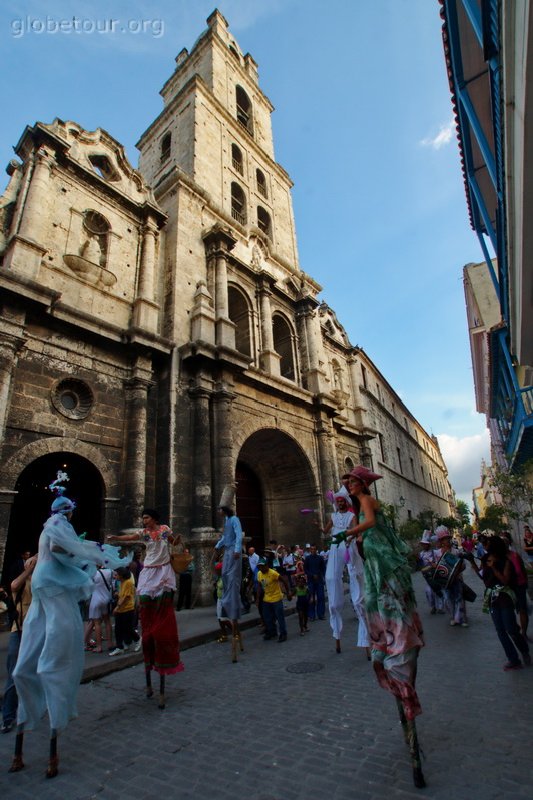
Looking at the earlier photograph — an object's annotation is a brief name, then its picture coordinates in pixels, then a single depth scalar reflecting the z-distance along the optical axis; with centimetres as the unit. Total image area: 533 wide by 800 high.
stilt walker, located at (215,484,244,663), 589
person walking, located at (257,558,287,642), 648
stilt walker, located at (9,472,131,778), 291
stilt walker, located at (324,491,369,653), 512
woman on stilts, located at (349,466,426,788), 256
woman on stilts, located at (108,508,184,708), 411
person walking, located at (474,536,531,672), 442
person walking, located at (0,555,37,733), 353
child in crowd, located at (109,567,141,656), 592
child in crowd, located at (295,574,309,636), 685
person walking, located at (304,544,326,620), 815
